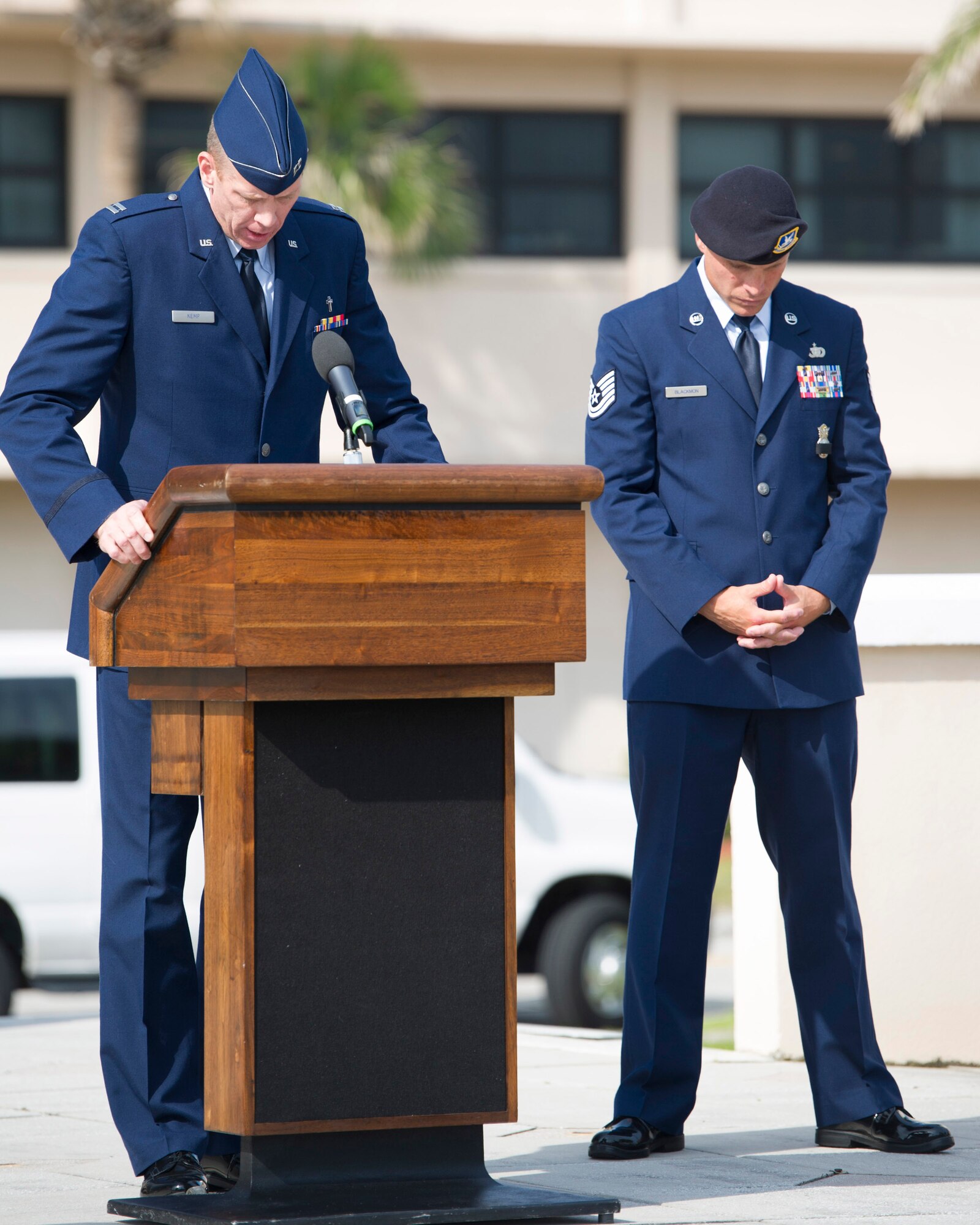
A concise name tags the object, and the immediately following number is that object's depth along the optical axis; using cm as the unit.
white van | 2080
